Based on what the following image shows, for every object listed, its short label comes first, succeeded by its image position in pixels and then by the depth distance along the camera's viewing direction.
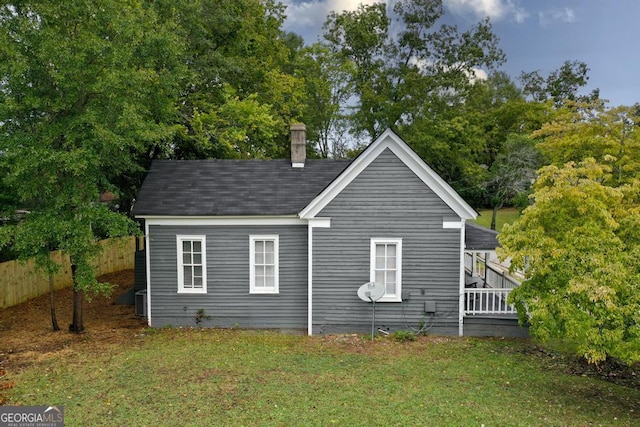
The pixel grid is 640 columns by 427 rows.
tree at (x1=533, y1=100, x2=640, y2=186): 13.24
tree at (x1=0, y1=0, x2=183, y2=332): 10.34
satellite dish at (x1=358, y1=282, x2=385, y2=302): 11.94
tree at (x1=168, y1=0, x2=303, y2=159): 17.45
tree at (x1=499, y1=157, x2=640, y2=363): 7.33
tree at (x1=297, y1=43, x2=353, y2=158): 31.64
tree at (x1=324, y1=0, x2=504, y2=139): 33.19
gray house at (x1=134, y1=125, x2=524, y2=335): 12.31
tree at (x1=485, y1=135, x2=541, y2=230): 30.72
